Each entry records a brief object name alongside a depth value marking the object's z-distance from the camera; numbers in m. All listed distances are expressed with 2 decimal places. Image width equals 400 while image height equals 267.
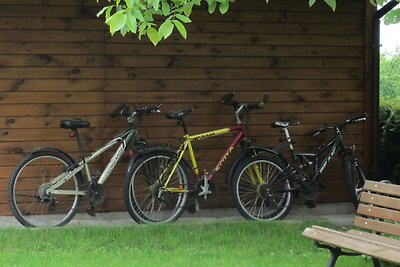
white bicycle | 11.18
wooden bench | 6.87
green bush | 14.44
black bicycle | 12.24
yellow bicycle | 11.65
